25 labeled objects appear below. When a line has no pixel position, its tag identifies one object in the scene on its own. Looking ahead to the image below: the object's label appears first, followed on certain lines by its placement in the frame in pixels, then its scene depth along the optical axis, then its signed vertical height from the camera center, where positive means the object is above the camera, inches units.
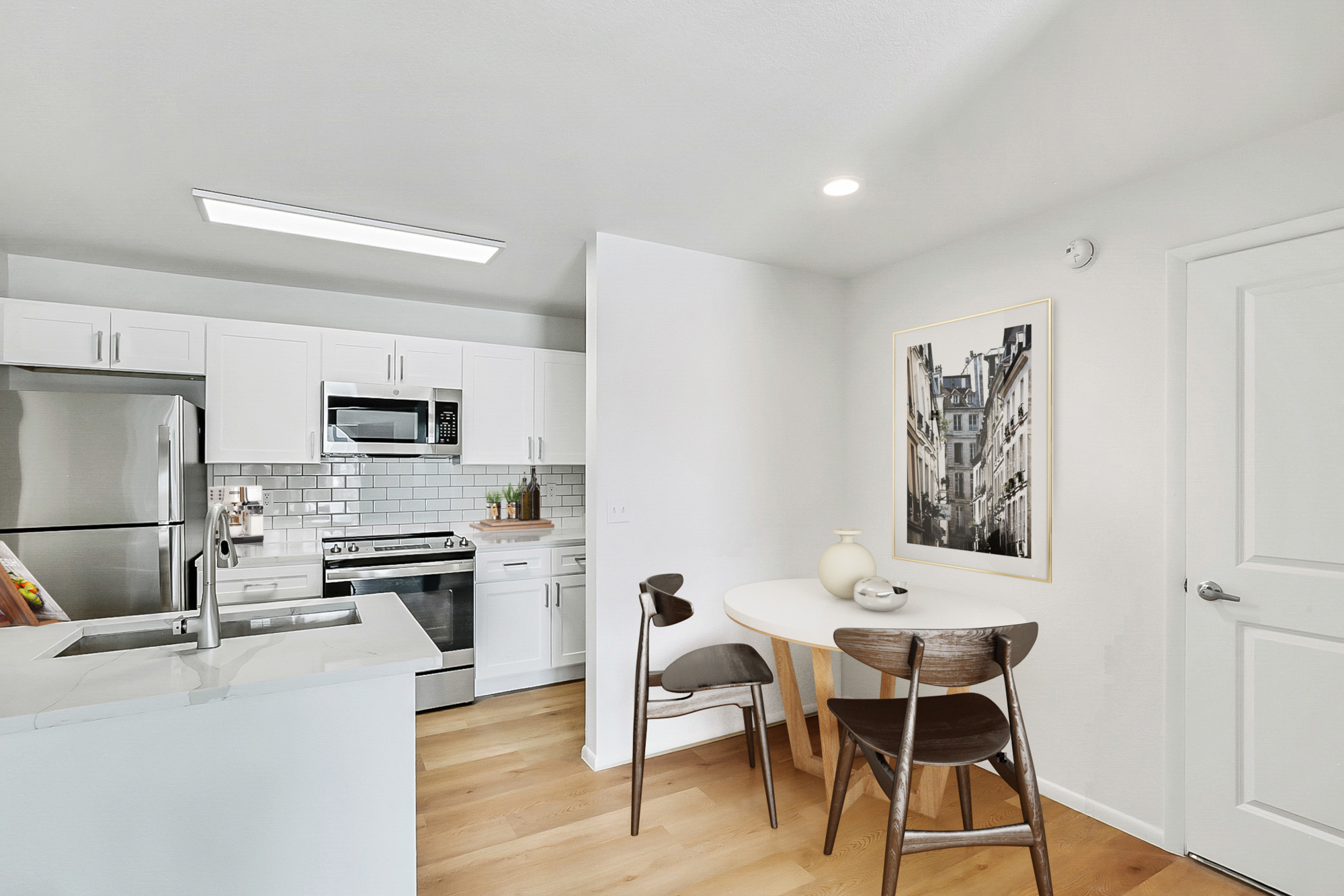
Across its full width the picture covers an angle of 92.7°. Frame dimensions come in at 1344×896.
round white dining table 87.8 -24.1
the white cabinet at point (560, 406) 168.9 +11.5
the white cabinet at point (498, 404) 160.2 +11.3
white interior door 76.7 -14.1
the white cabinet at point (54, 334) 118.1 +21.4
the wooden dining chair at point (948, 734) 68.8 -33.5
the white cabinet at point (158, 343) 126.5 +21.2
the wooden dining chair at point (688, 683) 93.7 -35.3
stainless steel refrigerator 108.7 -8.8
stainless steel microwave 144.7 +6.6
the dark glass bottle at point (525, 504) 176.7 -15.3
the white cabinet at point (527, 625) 147.6 -41.6
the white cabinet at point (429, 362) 153.1 +21.1
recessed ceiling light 94.3 +39.5
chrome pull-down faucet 58.2 -10.6
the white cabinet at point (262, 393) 134.3 +11.9
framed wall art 106.1 +1.6
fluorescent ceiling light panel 100.7 +38.0
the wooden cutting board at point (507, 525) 167.2 -20.1
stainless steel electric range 134.8 -29.5
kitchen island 49.3 -26.7
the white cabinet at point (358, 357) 145.1 +21.2
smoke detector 98.2 +30.5
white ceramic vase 100.7 -18.3
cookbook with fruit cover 69.4 -15.7
